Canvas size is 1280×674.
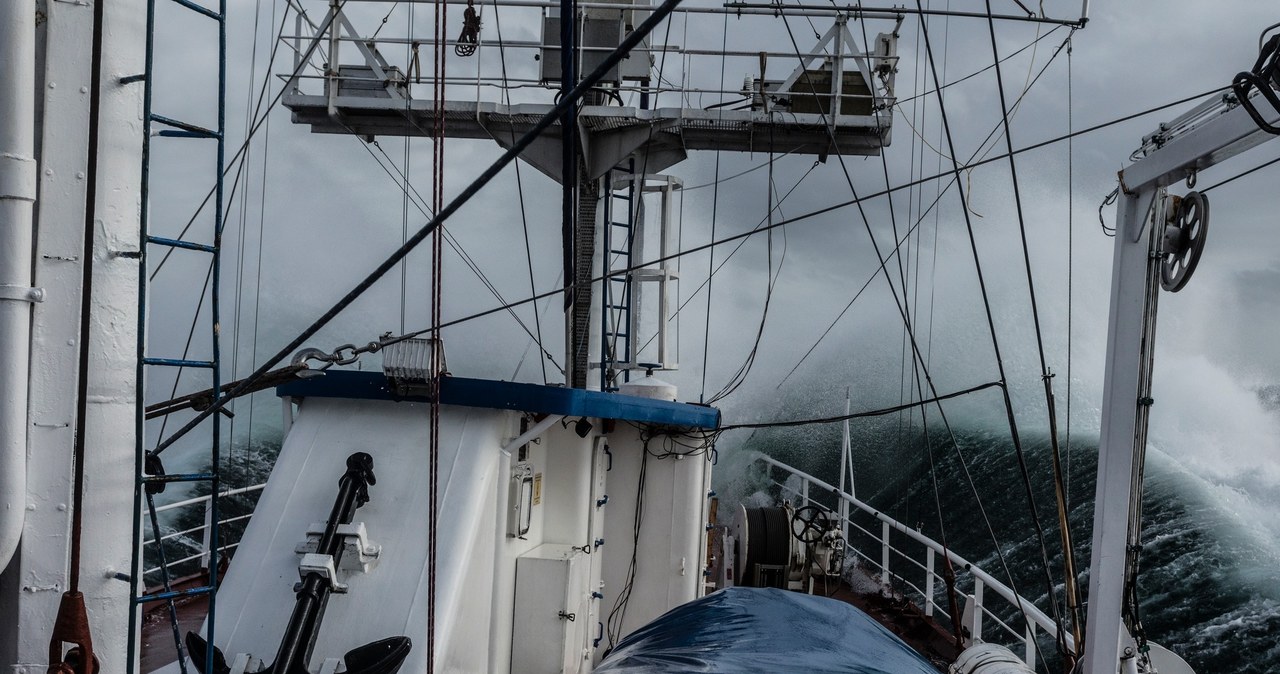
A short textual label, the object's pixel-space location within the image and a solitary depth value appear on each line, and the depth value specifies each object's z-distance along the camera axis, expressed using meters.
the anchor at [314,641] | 4.28
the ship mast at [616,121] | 8.86
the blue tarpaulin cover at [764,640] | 3.52
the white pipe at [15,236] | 3.03
